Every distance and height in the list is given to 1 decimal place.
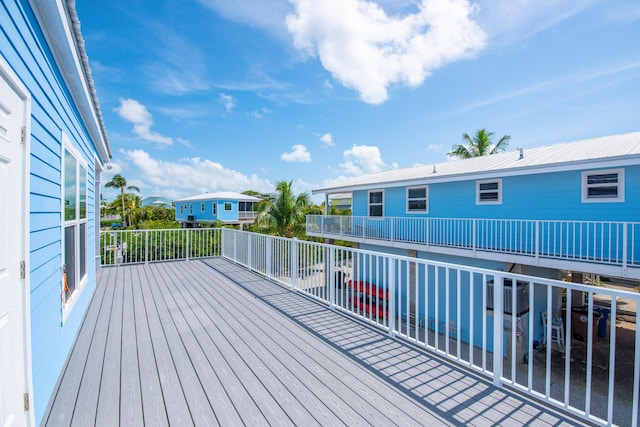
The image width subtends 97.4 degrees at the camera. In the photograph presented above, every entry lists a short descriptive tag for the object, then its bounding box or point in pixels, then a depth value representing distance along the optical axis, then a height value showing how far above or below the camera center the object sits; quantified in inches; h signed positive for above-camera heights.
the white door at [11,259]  54.4 -10.2
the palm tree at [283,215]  620.1 -8.5
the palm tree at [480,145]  847.7 +201.5
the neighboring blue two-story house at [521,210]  266.1 +1.5
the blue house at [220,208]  1029.8 +11.4
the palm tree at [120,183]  1280.8 +129.9
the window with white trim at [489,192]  357.4 +25.1
